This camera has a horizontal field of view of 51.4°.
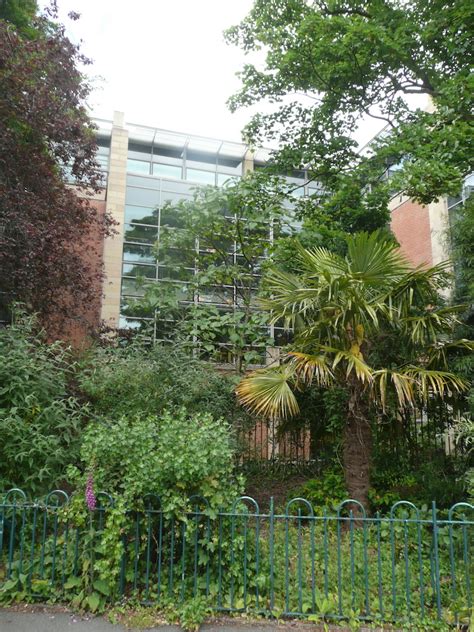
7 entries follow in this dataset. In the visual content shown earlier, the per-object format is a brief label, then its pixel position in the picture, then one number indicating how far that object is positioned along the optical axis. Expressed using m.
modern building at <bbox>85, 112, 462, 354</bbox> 16.28
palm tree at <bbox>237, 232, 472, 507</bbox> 6.35
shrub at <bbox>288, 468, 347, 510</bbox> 7.35
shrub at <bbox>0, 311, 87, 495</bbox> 5.14
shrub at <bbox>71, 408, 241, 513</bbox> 4.35
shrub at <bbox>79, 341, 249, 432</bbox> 7.34
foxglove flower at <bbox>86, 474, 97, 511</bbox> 4.31
